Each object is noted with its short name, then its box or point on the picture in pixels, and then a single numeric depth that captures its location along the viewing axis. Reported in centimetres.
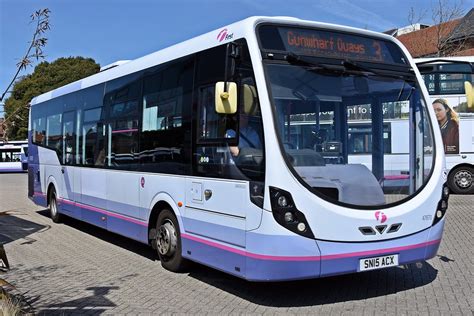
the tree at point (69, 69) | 4812
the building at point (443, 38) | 3117
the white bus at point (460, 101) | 1797
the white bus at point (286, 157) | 519
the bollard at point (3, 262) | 436
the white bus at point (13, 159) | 4400
